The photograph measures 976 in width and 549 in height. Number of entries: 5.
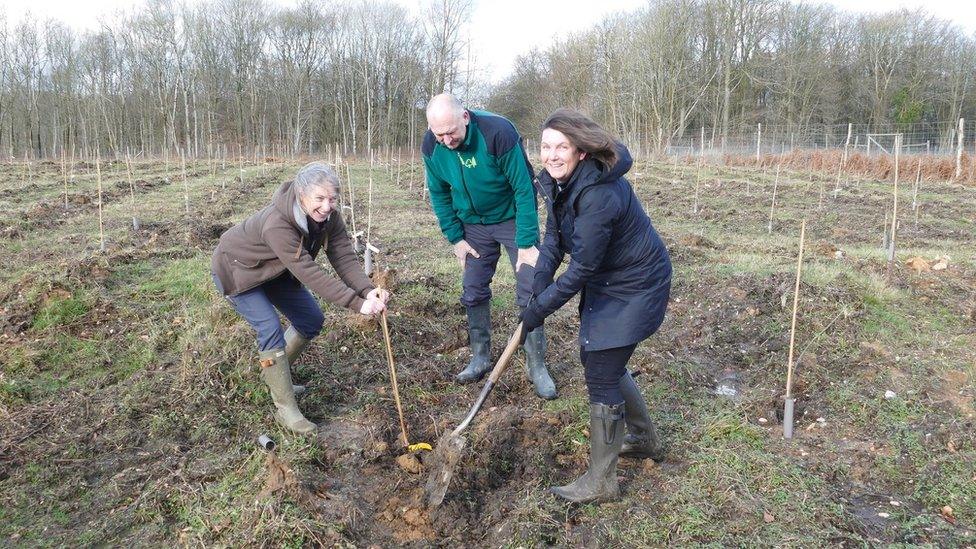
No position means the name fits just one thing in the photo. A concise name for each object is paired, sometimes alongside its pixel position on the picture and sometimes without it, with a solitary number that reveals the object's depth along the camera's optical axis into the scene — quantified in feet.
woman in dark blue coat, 7.87
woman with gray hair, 9.80
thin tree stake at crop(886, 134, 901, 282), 19.19
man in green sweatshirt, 11.74
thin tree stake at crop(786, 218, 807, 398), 10.84
